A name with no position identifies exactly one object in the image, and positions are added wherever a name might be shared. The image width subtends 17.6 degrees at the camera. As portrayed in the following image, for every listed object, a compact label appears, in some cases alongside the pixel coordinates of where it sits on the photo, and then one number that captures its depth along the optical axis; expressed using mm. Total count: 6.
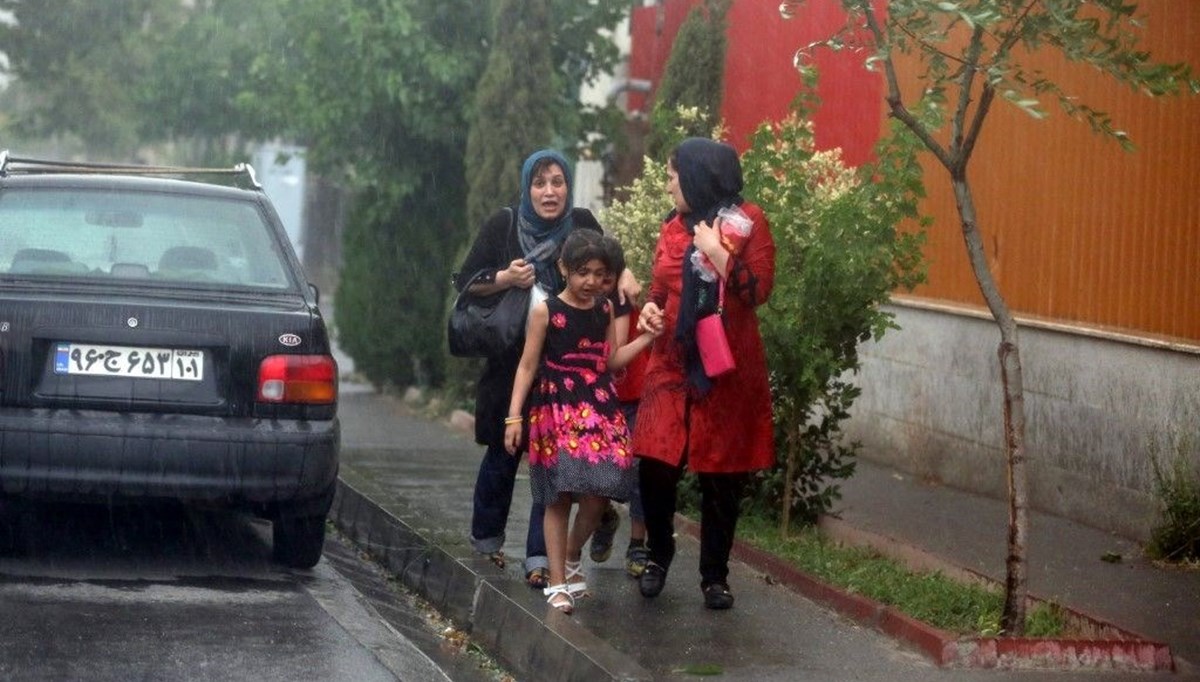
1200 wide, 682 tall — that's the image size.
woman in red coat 13862
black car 14674
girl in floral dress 14040
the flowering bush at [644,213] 19885
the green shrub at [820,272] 16344
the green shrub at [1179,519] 16514
